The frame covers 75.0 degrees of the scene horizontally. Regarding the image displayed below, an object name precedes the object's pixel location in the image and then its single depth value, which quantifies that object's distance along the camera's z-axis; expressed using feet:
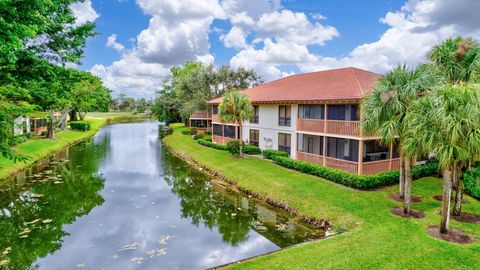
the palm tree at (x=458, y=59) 59.00
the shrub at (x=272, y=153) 88.15
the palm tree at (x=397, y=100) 48.44
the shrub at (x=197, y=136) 148.67
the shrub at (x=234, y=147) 95.89
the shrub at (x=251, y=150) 100.94
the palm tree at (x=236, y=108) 93.66
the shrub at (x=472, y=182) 55.83
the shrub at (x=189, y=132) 169.19
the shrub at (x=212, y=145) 112.76
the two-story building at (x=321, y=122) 69.57
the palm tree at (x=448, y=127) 38.01
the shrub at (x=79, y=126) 200.44
